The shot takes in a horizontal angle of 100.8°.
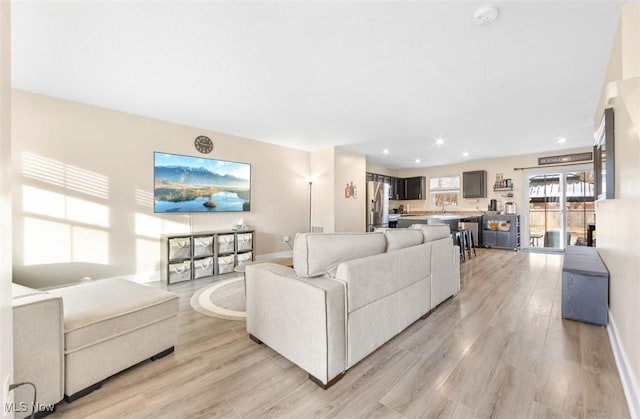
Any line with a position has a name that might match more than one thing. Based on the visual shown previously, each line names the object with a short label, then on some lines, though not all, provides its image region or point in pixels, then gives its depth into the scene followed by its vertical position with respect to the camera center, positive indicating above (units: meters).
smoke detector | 1.77 +1.34
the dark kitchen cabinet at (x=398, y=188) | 8.72 +0.70
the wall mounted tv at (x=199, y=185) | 4.03 +0.42
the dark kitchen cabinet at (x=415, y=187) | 8.36 +0.71
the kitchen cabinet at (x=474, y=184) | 7.19 +0.69
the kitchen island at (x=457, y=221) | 5.30 -0.26
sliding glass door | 5.98 +0.04
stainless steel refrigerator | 6.77 +0.11
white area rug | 2.69 -1.05
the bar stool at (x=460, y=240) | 4.95 -0.59
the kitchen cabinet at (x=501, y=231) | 6.41 -0.56
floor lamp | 6.14 +0.71
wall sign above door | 5.82 +1.15
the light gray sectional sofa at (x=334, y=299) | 1.56 -0.60
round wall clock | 4.42 +1.12
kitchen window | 7.87 +0.56
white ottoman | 1.46 -0.74
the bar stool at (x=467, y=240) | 5.48 -0.67
